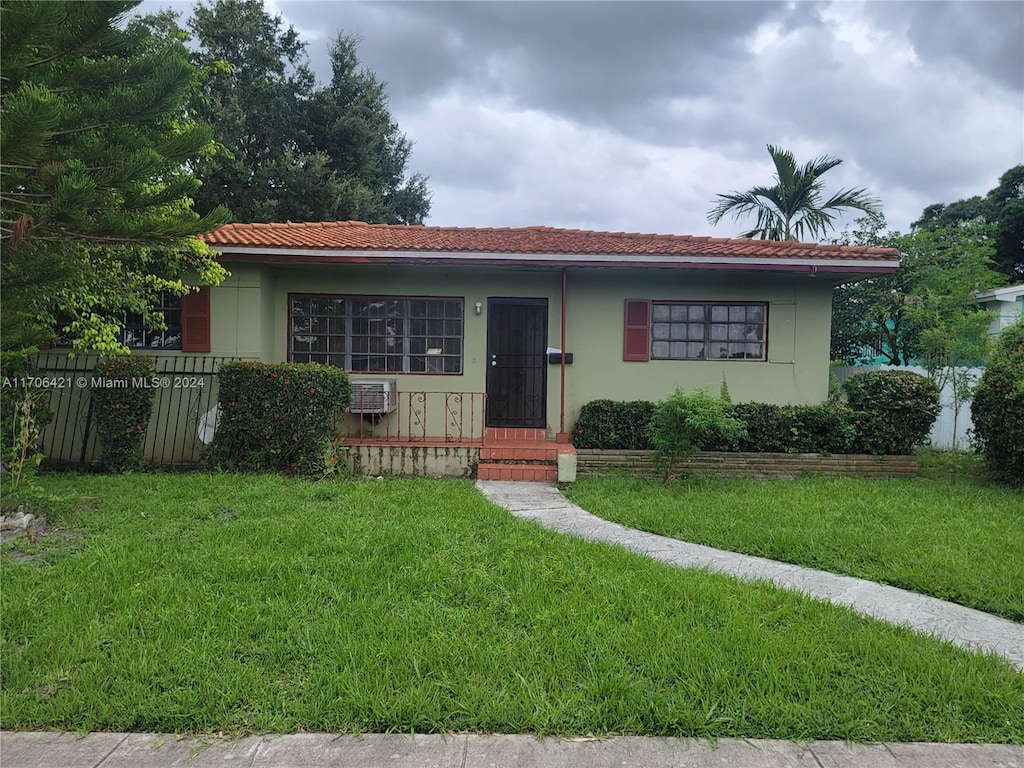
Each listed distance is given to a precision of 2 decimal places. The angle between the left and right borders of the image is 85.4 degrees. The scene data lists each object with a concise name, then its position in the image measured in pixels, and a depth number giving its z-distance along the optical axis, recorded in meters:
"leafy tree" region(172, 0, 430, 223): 17.72
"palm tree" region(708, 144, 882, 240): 12.33
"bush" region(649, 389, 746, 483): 6.31
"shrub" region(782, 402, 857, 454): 7.65
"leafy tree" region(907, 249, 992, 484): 7.17
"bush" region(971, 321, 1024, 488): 6.73
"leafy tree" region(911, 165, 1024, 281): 21.16
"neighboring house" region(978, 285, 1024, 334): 13.77
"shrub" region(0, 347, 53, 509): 4.62
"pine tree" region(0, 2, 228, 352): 3.90
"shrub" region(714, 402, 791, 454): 7.65
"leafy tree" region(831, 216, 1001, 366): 11.94
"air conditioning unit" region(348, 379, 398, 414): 7.99
